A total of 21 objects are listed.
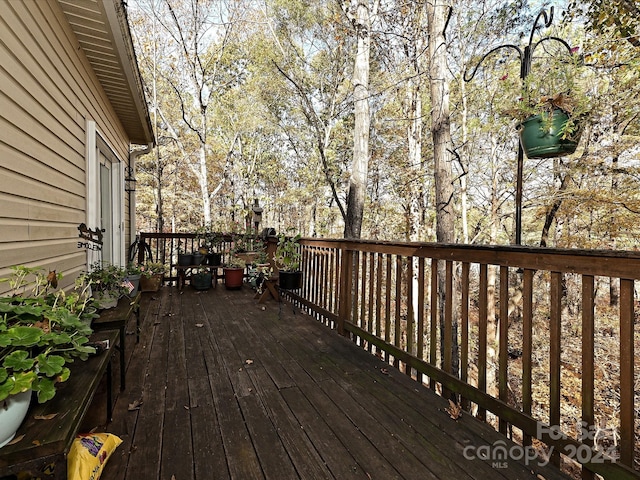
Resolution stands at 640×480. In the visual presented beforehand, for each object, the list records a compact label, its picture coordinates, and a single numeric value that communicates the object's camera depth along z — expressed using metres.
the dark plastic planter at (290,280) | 3.82
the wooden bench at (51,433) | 0.91
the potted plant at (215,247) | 5.60
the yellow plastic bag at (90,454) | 1.16
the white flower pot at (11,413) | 0.90
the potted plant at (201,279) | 5.31
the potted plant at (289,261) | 3.83
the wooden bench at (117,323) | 1.94
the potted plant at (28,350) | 0.91
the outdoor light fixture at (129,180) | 5.01
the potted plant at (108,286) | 2.28
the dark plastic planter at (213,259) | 5.58
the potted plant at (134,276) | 3.91
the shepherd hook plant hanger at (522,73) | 1.87
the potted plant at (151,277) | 4.84
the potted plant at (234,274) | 5.38
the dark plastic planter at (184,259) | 5.33
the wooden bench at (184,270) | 5.34
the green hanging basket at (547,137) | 1.71
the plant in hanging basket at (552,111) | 1.70
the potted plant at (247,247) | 5.39
